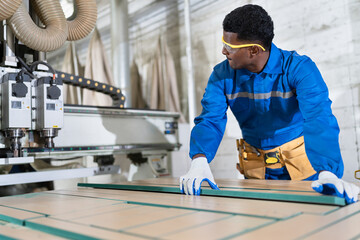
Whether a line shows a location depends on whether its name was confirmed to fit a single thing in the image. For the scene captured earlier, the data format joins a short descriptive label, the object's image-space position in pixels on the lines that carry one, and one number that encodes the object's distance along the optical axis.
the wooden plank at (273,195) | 1.02
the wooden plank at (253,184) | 1.36
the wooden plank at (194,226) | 0.73
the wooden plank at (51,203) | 1.12
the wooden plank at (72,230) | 0.73
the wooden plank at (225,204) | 0.92
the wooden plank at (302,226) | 0.70
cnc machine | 1.90
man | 1.43
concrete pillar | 4.27
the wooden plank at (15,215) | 0.99
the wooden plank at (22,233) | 0.80
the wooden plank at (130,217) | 0.84
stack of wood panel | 0.74
